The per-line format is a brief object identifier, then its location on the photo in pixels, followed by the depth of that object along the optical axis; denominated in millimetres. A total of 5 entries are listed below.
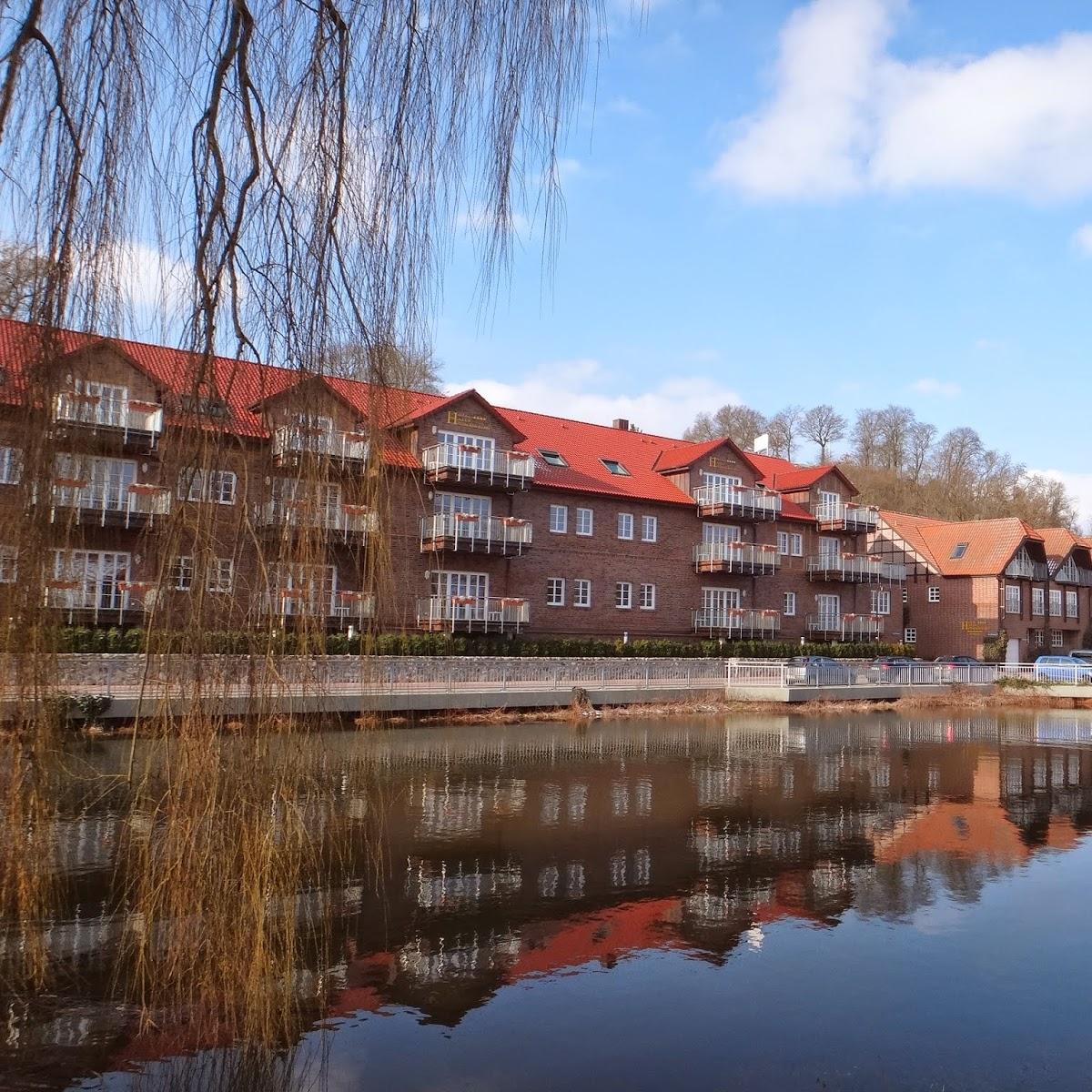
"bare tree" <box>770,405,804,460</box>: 72625
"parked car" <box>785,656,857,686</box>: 34906
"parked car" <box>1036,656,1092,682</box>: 39438
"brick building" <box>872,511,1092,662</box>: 53594
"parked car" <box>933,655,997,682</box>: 39875
